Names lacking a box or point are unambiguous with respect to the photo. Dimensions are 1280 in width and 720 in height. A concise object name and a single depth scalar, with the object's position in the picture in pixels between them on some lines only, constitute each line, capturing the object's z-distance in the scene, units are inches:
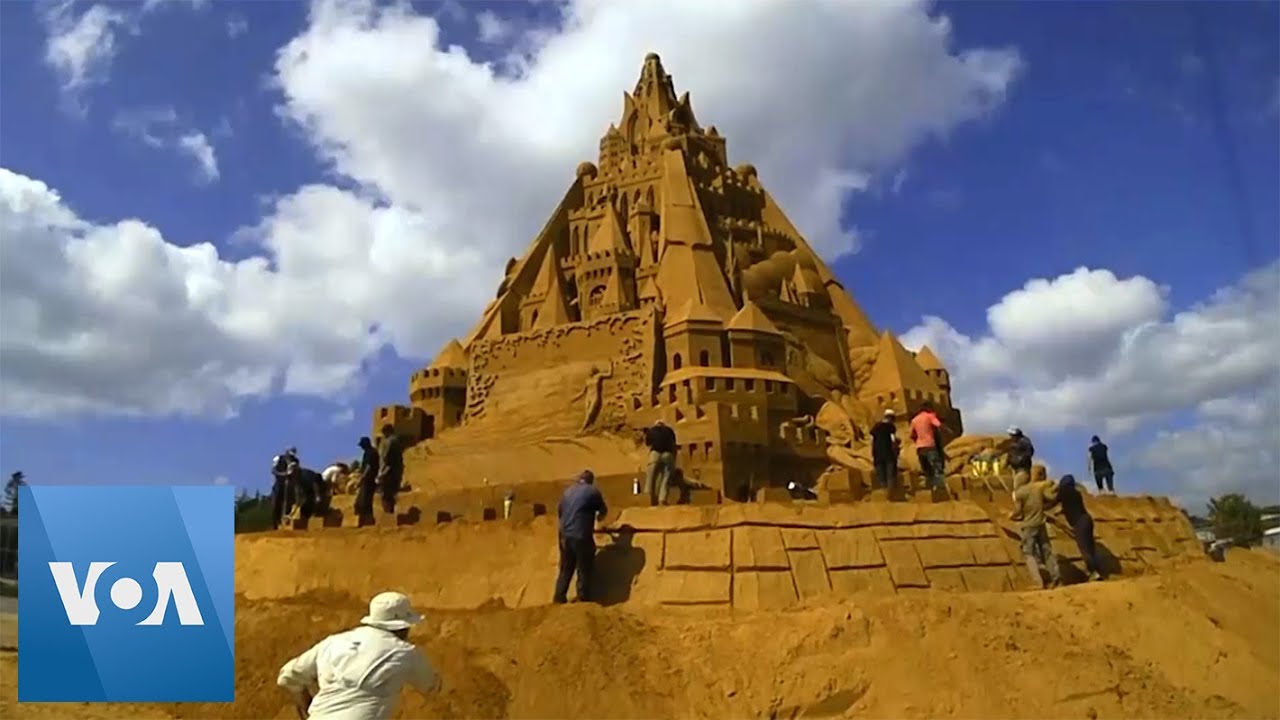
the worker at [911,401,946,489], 560.7
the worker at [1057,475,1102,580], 455.2
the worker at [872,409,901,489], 534.9
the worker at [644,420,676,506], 489.7
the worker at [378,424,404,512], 550.9
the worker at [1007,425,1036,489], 509.0
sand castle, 956.6
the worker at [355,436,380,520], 555.2
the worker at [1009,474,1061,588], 438.6
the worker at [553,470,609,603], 401.4
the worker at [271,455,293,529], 615.8
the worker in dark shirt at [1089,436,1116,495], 676.7
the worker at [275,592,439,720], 162.1
